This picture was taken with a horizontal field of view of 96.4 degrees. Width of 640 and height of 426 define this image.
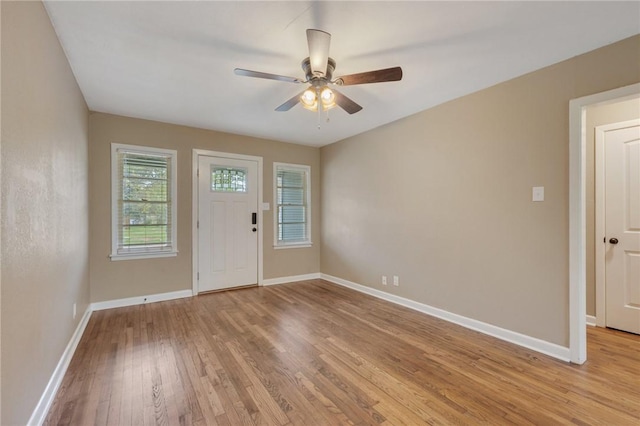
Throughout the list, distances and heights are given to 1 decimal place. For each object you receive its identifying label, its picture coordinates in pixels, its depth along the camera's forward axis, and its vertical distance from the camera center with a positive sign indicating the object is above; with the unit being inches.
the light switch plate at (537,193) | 98.8 +6.9
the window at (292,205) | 197.2 +5.9
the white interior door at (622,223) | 112.0 -4.1
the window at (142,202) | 145.9 +6.1
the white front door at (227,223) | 168.9 -5.6
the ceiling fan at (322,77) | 72.4 +39.5
